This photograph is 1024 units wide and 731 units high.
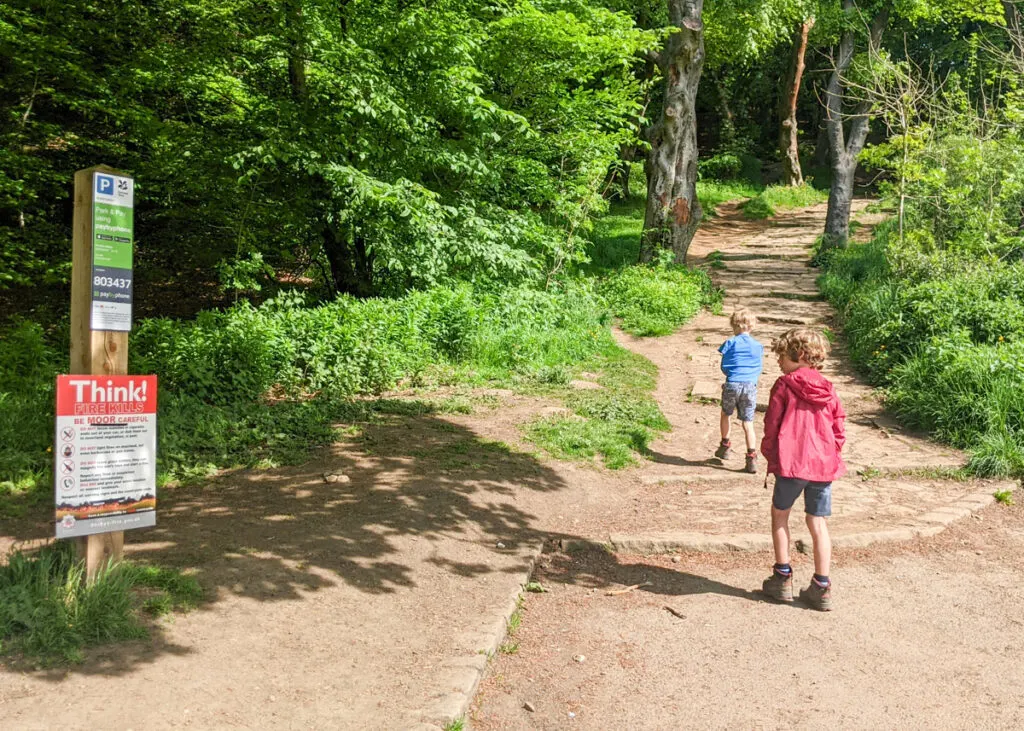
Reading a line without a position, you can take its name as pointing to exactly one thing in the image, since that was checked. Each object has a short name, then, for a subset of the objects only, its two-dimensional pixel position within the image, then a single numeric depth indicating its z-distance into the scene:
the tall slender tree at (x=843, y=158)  19.00
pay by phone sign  4.12
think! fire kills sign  3.97
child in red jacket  5.05
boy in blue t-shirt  7.81
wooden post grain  4.11
